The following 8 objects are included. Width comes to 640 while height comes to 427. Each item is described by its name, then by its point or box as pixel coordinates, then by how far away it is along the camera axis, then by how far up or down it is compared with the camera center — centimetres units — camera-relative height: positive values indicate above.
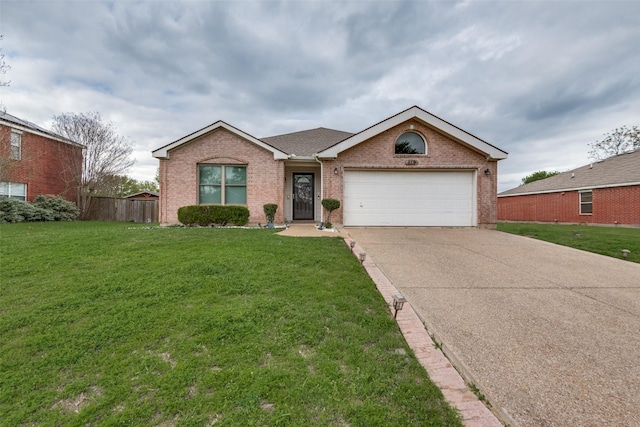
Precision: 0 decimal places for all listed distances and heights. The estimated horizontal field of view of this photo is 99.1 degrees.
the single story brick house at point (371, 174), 1090 +170
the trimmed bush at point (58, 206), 1516 +46
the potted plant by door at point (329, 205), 1034 +38
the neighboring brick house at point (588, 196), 1609 +141
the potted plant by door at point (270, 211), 1070 +15
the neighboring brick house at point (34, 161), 1405 +314
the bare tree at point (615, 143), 2773 +782
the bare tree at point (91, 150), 1726 +425
